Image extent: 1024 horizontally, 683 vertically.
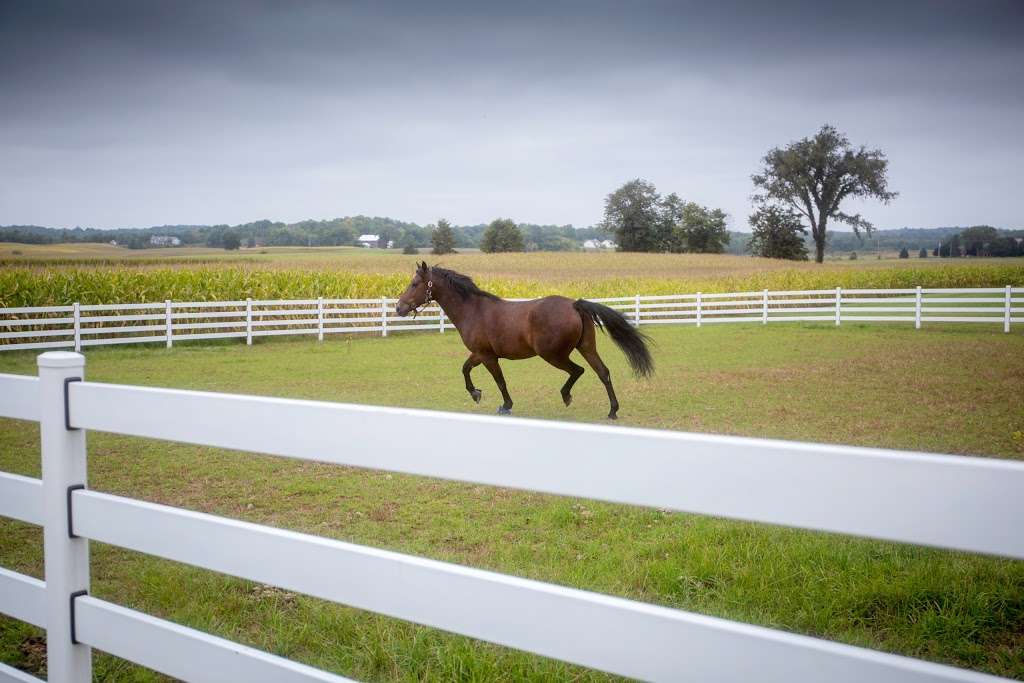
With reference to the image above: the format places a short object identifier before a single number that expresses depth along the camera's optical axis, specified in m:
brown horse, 9.79
